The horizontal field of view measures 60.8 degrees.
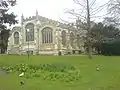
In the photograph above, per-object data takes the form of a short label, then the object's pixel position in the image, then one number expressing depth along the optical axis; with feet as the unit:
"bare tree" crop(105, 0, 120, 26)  23.15
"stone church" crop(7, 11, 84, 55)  96.65
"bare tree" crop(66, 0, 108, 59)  43.10
